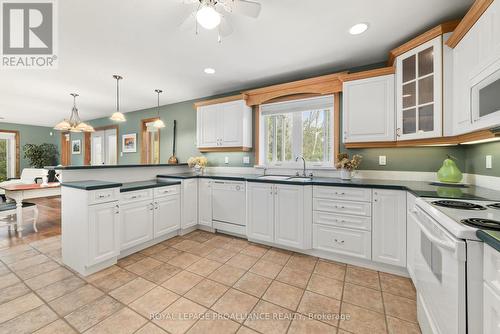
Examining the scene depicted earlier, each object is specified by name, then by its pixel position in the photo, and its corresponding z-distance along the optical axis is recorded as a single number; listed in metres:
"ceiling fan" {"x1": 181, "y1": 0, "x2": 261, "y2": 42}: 1.31
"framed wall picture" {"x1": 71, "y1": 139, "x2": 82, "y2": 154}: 6.92
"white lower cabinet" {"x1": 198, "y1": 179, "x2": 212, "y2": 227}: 3.28
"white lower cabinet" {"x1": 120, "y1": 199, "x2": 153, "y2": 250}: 2.43
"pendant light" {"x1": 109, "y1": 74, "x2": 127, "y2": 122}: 3.23
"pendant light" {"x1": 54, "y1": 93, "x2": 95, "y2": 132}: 4.05
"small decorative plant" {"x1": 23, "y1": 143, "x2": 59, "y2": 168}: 6.83
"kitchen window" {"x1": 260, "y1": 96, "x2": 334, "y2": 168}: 3.02
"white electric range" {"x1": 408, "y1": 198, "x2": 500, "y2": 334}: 0.86
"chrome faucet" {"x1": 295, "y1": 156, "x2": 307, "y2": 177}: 3.06
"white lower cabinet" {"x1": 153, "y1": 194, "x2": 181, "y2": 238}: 2.82
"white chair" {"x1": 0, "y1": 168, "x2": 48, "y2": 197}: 5.08
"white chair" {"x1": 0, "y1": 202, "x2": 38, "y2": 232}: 2.97
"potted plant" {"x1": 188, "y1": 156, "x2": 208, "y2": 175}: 3.71
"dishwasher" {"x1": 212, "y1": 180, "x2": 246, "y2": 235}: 3.01
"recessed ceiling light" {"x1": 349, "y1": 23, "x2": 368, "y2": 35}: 1.96
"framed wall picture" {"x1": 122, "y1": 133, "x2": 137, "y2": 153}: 5.45
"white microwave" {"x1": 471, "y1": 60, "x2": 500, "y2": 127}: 1.27
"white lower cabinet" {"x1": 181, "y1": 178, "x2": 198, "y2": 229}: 3.19
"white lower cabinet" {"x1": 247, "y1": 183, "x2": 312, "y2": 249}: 2.49
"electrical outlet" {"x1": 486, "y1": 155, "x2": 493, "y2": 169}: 1.77
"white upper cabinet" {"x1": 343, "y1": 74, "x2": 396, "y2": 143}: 2.33
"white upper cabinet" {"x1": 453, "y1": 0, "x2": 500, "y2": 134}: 1.29
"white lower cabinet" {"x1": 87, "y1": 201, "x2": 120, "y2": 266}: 2.08
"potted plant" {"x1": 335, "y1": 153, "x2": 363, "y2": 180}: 2.61
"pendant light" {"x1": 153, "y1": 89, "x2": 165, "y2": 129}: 3.96
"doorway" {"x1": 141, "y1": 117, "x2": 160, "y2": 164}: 5.20
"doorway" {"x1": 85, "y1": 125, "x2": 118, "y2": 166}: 5.99
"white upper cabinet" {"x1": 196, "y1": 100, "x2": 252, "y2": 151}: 3.41
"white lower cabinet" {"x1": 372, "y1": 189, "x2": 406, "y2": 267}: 2.04
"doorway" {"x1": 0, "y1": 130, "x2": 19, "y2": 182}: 6.54
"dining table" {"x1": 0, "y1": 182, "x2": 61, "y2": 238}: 3.07
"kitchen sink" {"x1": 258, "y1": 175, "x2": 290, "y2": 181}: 2.71
